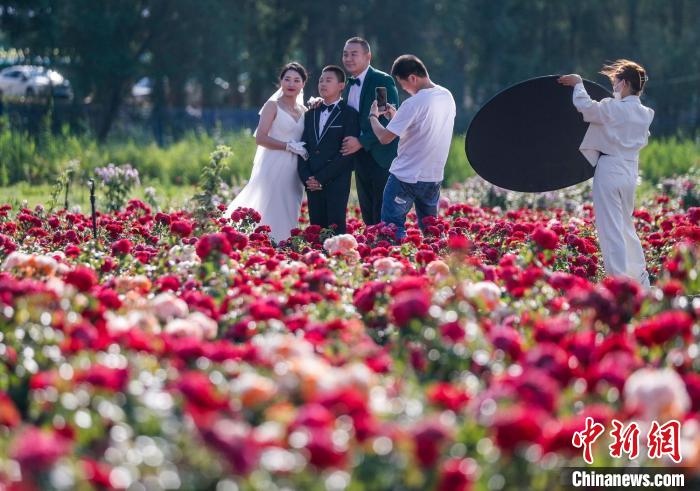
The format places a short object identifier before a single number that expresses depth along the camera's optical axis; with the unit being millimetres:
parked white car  67375
